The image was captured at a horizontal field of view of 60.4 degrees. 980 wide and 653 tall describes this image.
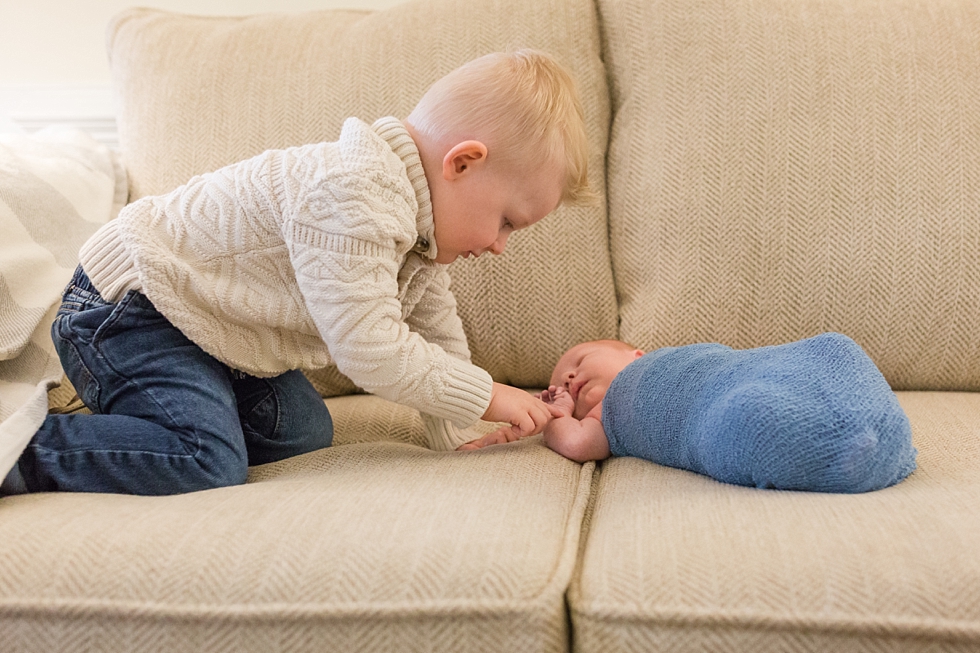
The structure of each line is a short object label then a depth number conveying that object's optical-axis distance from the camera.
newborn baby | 0.89
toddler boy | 1.00
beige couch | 0.94
